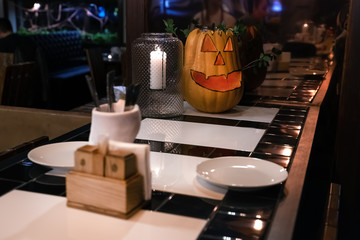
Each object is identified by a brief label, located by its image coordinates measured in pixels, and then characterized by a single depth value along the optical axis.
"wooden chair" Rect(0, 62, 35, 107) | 3.47
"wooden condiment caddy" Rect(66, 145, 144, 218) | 0.82
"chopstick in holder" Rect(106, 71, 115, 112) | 0.94
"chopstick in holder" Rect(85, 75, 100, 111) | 0.95
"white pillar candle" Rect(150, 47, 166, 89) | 1.62
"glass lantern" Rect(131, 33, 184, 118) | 1.63
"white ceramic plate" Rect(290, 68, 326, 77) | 2.01
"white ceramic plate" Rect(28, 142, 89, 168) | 1.05
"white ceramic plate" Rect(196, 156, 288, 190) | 0.95
